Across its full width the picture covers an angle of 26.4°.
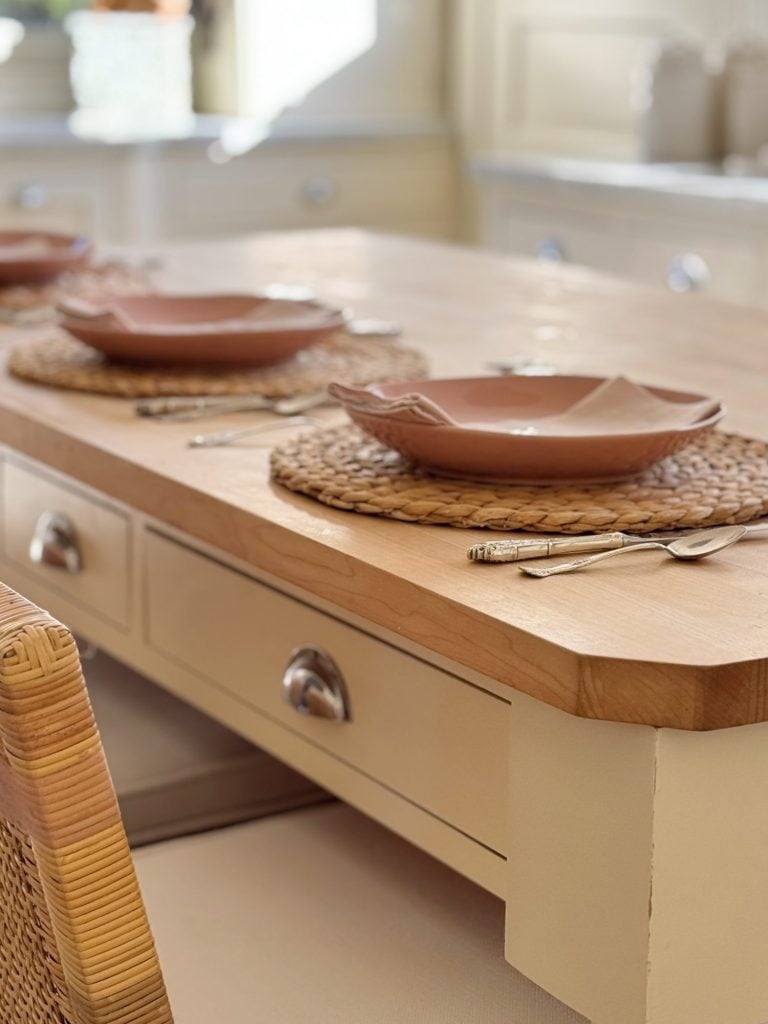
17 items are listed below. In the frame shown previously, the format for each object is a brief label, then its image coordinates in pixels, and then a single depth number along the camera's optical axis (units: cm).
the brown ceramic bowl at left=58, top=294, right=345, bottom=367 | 142
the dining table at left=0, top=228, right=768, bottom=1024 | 77
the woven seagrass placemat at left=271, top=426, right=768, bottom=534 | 97
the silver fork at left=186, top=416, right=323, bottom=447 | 124
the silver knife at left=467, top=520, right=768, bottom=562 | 92
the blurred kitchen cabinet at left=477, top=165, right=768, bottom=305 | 326
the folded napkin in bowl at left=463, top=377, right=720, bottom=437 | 113
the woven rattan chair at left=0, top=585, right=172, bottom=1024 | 66
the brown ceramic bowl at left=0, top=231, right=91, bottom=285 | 188
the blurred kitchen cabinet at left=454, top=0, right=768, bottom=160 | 404
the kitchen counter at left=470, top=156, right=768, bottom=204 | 330
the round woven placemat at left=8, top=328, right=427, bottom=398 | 138
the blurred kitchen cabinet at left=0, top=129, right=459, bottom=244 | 390
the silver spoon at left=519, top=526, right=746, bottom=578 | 90
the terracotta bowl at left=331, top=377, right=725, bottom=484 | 102
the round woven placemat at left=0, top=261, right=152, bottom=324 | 178
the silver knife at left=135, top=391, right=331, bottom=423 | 132
